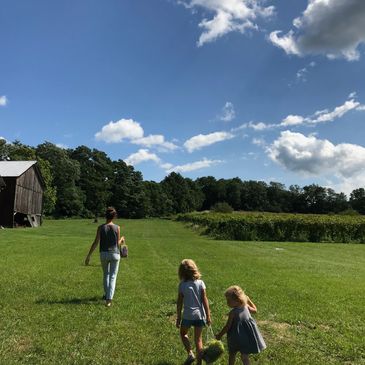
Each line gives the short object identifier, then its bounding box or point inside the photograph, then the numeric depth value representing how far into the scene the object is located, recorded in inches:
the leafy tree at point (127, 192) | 5007.4
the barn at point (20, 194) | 1994.3
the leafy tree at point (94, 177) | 4581.7
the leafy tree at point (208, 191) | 7209.6
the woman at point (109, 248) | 401.1
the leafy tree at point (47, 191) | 3248.0
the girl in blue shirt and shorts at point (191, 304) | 250.8
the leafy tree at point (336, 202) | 5593.5
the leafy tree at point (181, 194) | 6195.9
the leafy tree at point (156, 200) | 5386.3
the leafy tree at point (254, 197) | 6776.6
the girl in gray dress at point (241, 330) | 225.1
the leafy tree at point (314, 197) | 6033.5
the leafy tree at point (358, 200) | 5330.7
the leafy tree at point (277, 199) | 6417.3
